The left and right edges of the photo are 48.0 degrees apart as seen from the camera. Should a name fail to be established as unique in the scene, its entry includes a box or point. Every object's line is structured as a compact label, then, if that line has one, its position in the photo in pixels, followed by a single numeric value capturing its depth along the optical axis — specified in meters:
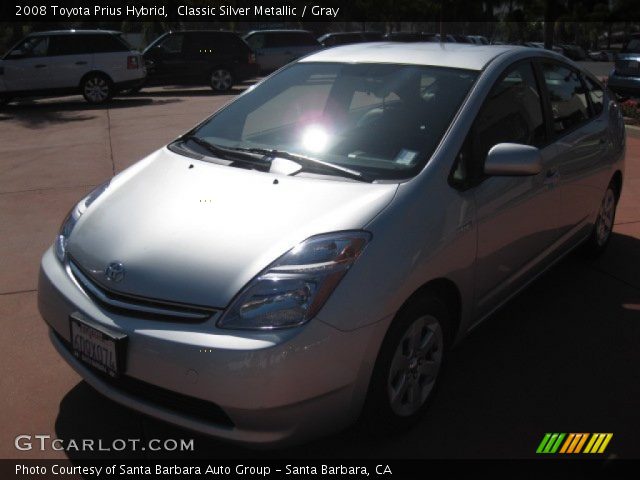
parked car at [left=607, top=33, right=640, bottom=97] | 14.15
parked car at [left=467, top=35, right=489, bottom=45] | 29.72
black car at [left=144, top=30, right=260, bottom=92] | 19.64
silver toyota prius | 2.68
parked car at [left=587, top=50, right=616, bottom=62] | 42.05
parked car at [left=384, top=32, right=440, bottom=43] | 25.59
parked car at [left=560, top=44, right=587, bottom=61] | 41.22
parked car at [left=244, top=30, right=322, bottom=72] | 23.42
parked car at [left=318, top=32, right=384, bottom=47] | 26.62
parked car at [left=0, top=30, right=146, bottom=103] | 16.42
